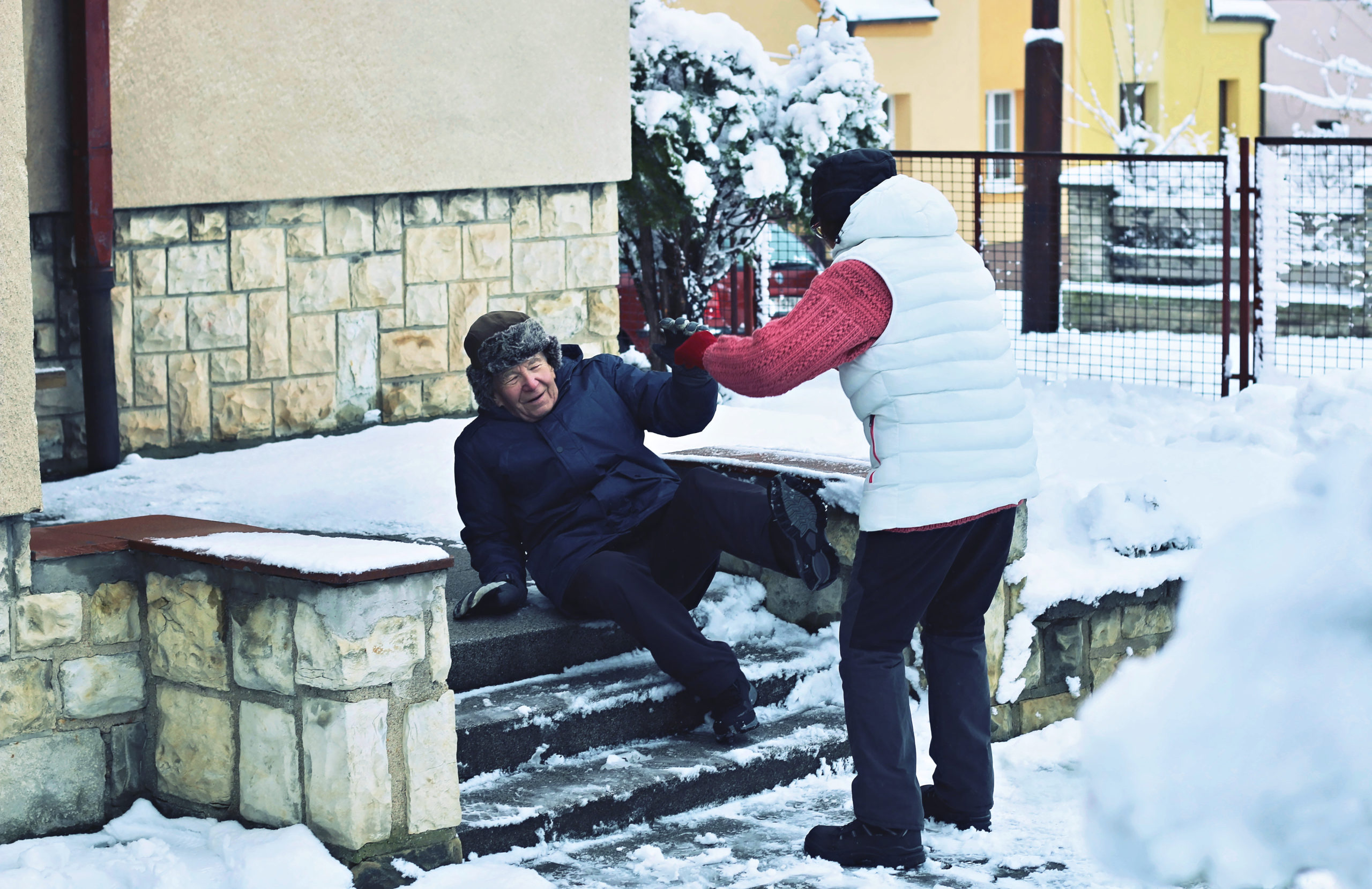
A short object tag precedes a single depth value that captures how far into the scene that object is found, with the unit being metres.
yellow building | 21.50
